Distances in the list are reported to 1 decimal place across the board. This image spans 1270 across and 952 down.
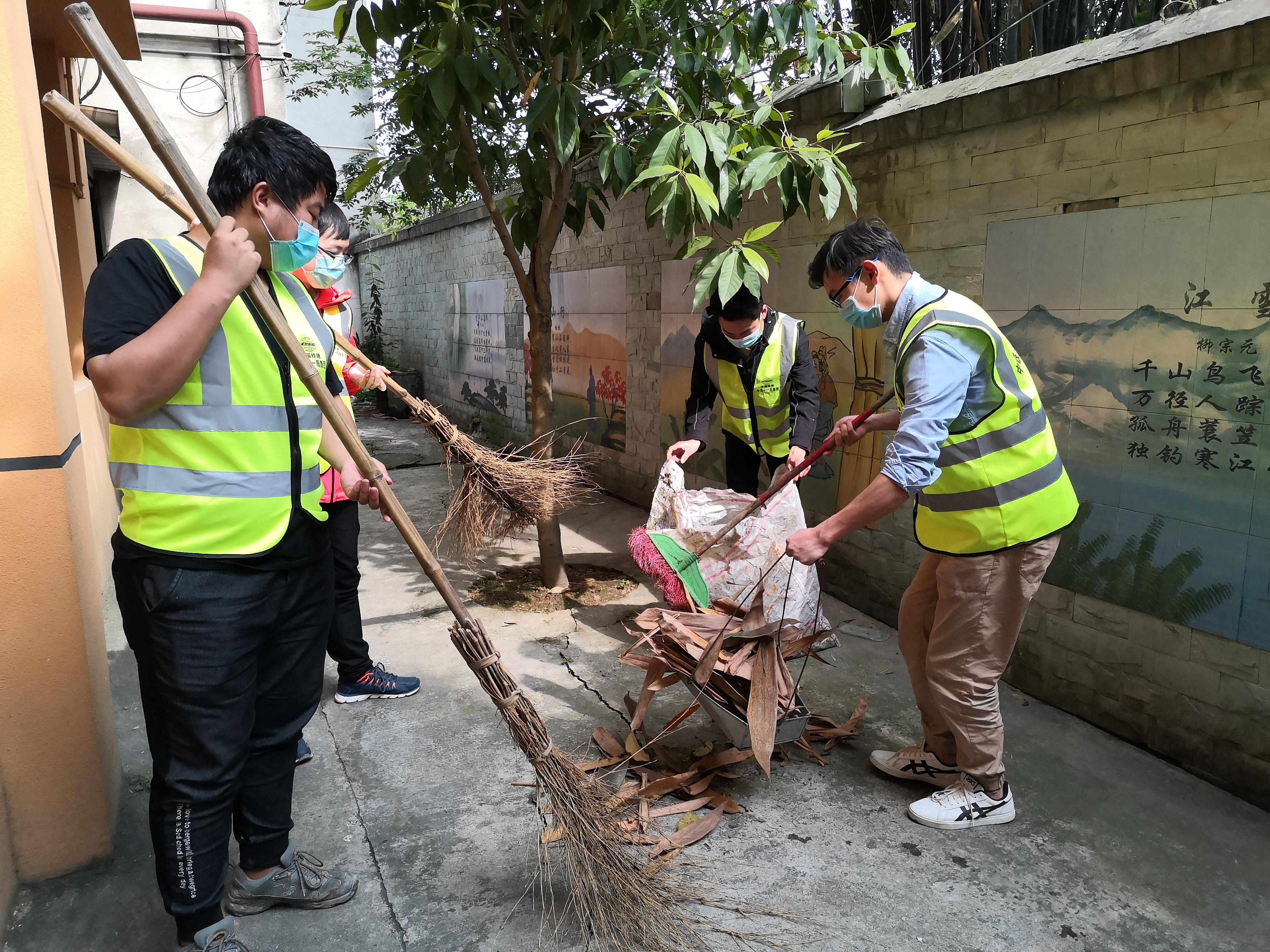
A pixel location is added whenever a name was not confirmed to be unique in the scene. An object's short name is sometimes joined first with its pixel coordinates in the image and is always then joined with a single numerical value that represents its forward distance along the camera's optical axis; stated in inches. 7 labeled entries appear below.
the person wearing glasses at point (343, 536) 118.7
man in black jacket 148.2
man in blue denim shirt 91.7
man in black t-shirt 63.4
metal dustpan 101.1
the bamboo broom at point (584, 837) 82.2
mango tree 132.2
